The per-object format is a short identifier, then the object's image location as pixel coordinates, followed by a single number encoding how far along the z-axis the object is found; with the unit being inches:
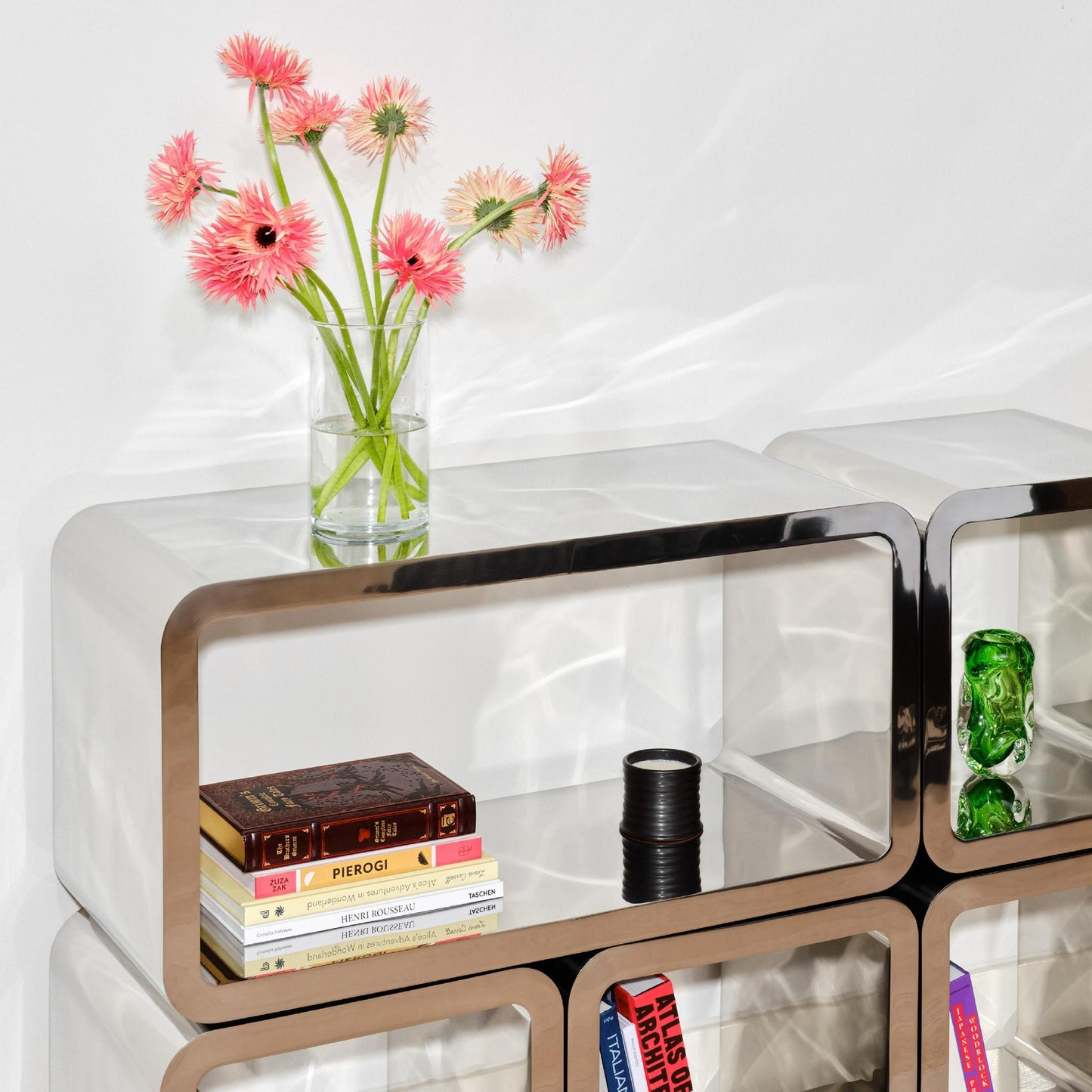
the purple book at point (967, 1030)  172.0
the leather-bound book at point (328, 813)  153.2
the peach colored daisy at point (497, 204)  158.5
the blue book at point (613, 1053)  162.4
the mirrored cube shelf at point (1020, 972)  164.6
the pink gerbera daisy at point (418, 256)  154.2
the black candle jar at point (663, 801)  162.7
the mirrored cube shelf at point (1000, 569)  161.9
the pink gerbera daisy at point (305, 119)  157.9
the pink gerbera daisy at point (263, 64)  156.9
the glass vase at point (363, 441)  154.3
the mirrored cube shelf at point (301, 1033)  151.7
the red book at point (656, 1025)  162.1
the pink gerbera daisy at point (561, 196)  157.9
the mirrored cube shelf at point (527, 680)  150.9
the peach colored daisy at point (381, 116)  159.4
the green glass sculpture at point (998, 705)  169.6
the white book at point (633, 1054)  162.1
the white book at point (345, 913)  152.2
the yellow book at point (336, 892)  152.3
